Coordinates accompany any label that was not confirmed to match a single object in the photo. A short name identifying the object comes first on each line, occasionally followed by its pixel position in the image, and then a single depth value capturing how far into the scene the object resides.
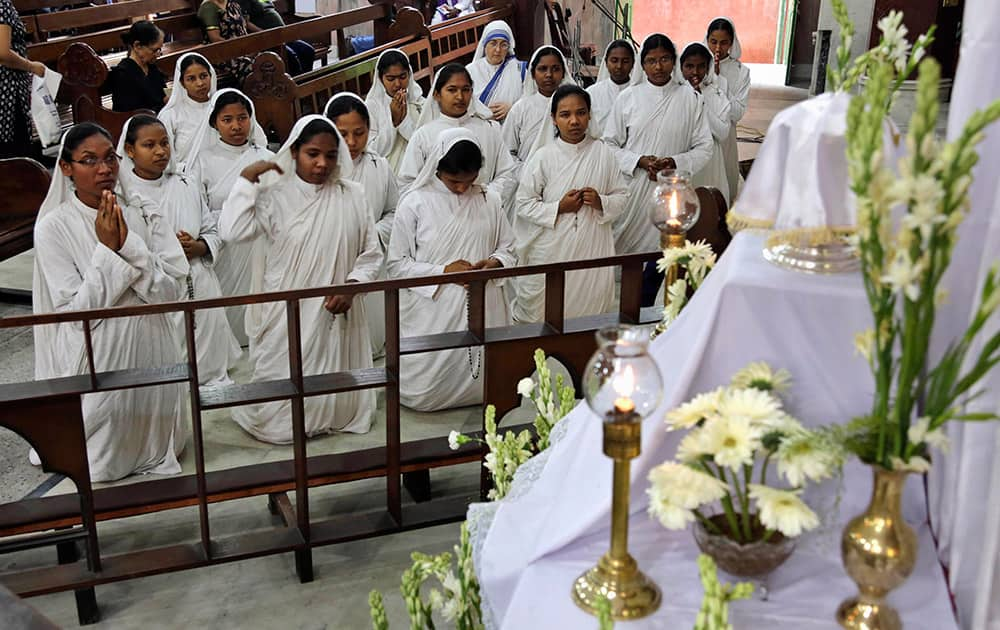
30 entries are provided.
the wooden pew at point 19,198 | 5.97
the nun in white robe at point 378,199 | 5.62
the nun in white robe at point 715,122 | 7.50
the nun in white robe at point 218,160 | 5.64
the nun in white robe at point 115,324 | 4.14
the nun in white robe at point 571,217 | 5.79
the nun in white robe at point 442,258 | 5.07
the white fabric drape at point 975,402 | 1.61
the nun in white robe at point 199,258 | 5.10
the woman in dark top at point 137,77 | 6.76
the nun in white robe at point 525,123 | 7.16
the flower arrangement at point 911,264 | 1.35
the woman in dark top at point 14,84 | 6.38
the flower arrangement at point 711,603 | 1.52
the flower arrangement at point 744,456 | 1.58
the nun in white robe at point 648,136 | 6.95
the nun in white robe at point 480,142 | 6.09
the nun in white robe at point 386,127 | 6.71
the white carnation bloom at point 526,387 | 2.61
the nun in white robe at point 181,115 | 6.12
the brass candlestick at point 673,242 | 2.48
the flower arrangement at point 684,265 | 2.36
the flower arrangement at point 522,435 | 2.46
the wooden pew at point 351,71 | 6.68
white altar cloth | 1.75
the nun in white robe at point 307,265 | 4.59
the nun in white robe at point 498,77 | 7.79
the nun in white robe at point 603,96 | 7.50
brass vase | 1.58
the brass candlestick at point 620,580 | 1.69
